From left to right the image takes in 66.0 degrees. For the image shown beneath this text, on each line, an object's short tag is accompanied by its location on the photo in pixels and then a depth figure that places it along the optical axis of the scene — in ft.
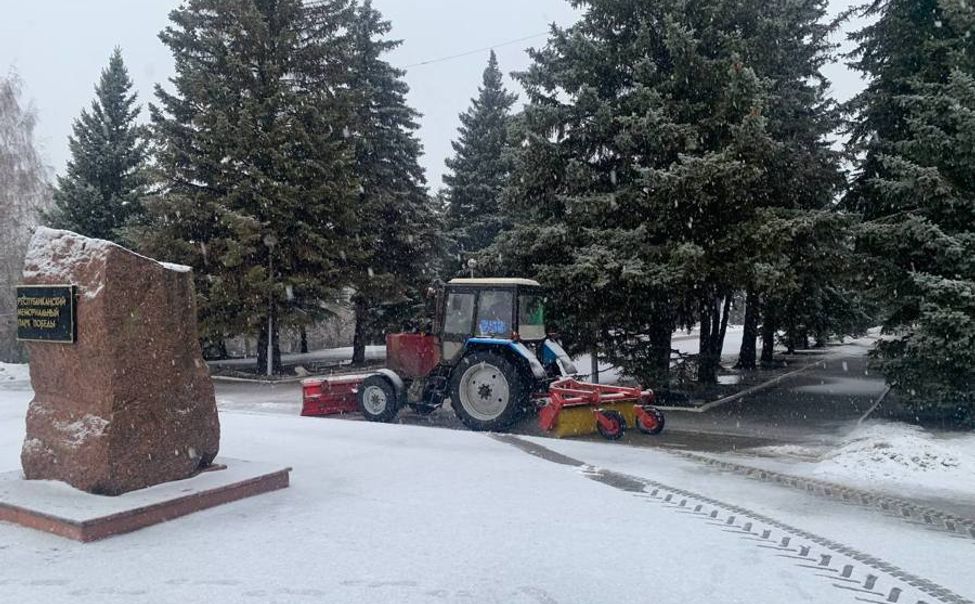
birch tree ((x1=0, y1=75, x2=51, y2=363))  93.35
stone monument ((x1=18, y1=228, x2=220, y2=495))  19.25
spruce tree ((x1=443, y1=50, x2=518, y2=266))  90.12
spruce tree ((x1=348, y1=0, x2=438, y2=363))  75.66
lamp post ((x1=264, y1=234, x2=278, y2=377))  65.41
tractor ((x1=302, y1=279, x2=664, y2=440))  34.19
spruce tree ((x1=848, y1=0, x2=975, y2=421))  33.83
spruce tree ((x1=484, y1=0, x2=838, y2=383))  40.78
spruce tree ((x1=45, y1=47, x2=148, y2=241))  78.79
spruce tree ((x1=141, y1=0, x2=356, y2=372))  64.59
